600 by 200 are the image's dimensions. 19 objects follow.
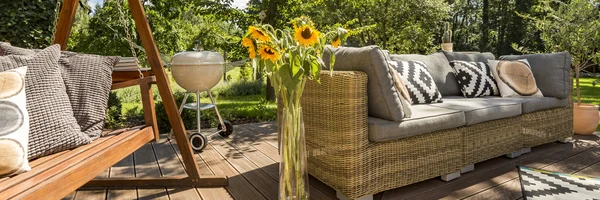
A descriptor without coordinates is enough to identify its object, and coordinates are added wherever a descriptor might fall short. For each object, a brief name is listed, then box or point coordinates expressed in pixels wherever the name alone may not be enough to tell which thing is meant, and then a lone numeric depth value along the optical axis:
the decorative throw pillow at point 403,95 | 1.89
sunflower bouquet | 1.35
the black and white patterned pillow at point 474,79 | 2.86
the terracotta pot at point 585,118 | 3.24
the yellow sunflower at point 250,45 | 1.37
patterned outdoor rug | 1.84
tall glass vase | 1.45
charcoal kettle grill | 2.82
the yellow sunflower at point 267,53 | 1.33
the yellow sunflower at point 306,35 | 1.32
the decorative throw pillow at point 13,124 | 1.10
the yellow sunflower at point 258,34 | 1.35
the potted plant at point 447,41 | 3.47
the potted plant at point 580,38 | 3.24
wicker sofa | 1.71
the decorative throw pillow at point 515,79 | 2.79
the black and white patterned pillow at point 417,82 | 2.43
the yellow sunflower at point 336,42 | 1.47
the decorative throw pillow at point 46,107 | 1.31
